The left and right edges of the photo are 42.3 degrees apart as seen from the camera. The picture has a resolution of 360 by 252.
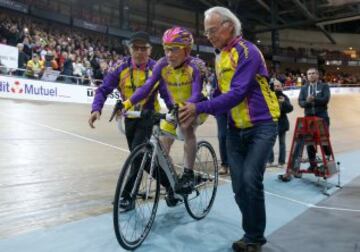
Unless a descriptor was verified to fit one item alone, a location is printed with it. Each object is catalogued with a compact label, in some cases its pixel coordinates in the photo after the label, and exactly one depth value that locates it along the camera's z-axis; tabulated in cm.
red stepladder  645
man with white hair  336
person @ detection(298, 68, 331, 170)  705
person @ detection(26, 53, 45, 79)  1619
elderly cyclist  401
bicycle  336
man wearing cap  445
